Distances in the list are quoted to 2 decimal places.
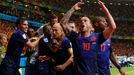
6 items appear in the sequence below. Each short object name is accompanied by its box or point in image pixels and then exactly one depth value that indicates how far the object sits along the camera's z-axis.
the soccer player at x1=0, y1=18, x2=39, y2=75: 7.52
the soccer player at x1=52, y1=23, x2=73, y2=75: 6.34
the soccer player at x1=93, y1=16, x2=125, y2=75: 7.38
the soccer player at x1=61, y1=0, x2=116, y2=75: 6.46
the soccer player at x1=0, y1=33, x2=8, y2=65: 8.03
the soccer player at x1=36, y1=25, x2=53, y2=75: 6.75
